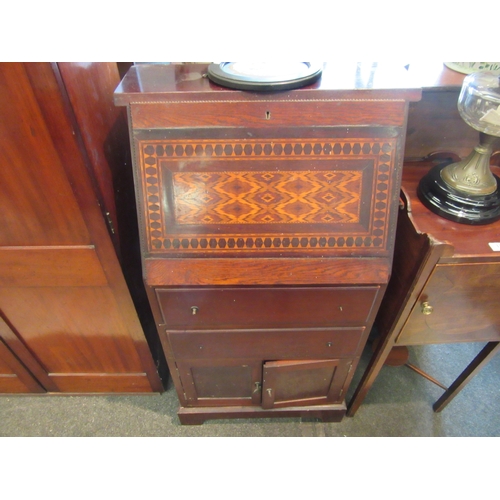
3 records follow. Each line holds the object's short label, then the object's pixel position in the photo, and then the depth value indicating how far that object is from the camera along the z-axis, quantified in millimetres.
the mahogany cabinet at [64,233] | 726
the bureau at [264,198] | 709
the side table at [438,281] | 833
